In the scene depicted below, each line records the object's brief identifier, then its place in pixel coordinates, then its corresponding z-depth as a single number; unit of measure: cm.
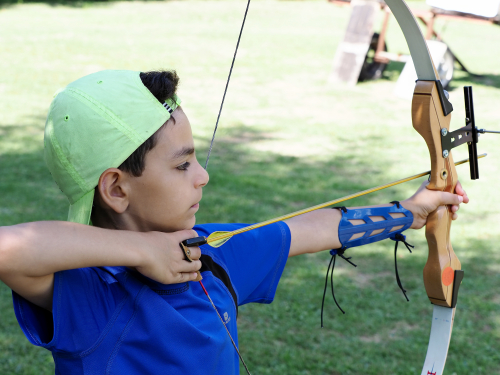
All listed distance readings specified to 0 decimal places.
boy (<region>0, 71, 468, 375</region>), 105
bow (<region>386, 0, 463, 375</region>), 161
